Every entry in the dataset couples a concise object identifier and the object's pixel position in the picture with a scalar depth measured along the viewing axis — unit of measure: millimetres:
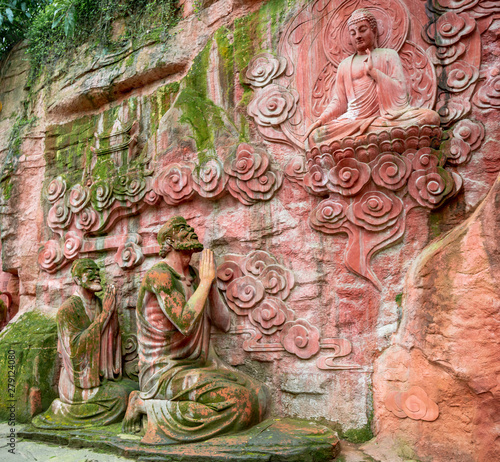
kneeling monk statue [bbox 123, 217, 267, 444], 4668
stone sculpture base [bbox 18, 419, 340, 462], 4301
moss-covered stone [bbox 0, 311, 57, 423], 6074
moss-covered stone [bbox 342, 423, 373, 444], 4793
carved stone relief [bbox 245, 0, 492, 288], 4953
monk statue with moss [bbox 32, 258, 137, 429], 5430
